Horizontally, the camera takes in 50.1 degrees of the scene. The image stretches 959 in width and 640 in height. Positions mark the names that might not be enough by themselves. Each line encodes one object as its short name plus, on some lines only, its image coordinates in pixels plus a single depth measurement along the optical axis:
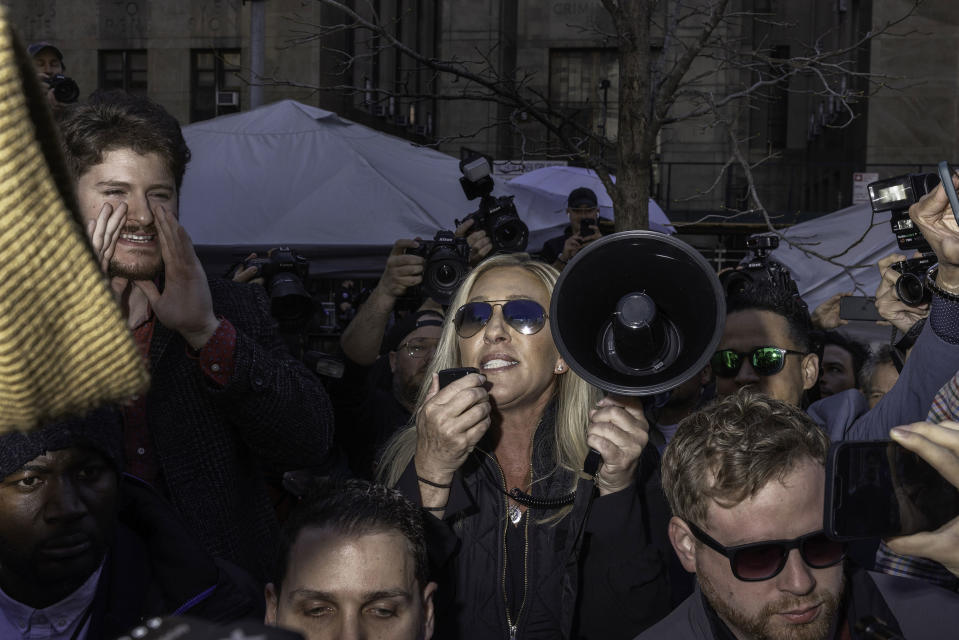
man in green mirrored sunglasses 3.87
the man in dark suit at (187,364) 2.34
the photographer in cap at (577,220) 6.57
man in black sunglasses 2.31
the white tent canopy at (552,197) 9.73
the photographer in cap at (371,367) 3.86
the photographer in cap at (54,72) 3.62
